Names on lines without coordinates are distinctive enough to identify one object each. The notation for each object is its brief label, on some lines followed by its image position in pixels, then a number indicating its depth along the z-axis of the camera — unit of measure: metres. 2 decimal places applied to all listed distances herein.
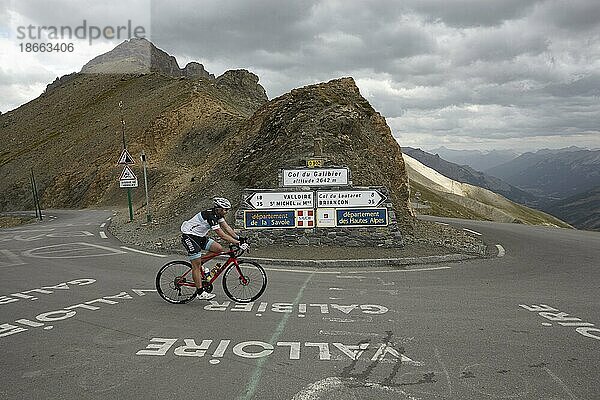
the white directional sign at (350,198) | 13.37
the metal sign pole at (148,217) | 20.41
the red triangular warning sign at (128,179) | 20.94
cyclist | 7.48
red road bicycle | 7.71
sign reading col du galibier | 13.73
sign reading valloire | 13.41
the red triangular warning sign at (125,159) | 21.05
